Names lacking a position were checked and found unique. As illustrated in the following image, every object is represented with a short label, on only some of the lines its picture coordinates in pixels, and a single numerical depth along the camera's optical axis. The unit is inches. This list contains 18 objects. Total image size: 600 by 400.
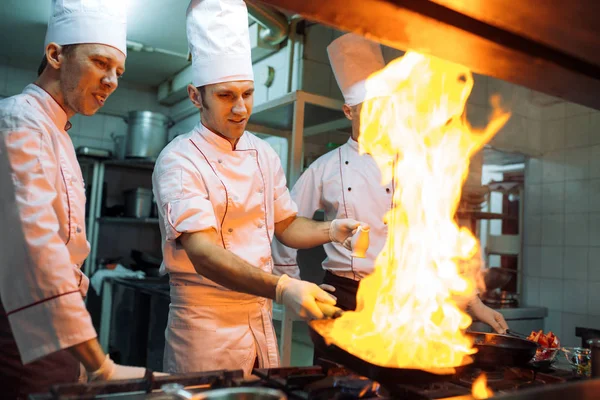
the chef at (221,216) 62.1
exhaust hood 36.0
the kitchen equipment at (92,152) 184.7
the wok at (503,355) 50.4
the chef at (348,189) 94.1
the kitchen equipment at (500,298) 136.2
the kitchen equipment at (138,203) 189.8
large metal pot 190.5
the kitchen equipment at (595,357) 48.3
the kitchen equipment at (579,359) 55.7
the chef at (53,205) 44.6
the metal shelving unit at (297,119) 108.7
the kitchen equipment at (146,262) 182.7
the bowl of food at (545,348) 57.0
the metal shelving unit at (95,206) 191.6
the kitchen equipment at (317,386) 36.0
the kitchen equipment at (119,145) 201.9
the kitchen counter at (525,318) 128.3
